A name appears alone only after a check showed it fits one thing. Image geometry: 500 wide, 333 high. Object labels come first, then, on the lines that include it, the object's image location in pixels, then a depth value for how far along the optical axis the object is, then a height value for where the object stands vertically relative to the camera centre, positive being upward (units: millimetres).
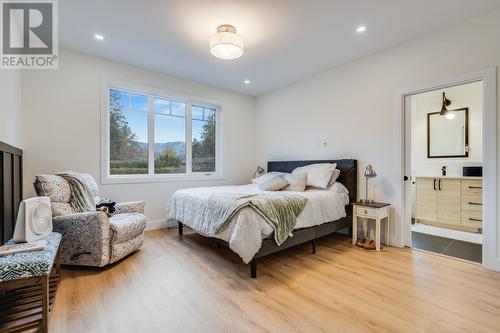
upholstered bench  1398 -797
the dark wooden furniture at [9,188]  1963 -217
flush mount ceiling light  2391 +1317
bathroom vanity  3693 -635
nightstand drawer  2975 -625
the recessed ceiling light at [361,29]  2682 +1653
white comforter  2152 -603
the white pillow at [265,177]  3983 -208
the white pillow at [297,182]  3517 -256
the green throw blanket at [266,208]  2294 -461
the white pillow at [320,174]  3455 -128
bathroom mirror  4145 +602
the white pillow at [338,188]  3424 -340
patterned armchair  2348 -691
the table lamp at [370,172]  3175 -89
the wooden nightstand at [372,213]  2957 -650
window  3701 +547
